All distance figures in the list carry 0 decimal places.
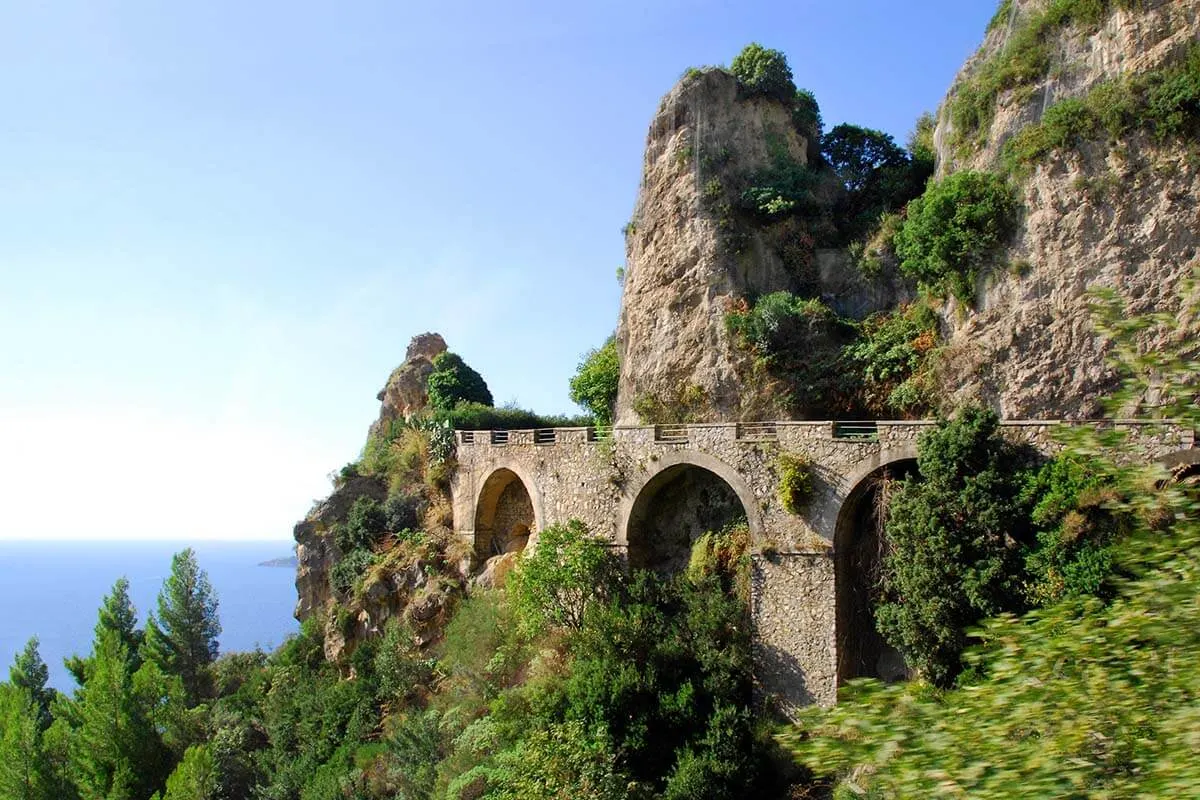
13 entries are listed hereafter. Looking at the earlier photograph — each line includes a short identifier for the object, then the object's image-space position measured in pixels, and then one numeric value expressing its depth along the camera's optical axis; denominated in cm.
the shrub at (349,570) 2833
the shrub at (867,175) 2417
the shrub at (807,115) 2608
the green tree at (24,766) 2677
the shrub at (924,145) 2492
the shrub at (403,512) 2873
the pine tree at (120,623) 3944
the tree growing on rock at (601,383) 2911
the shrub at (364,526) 2900
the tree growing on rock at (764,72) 2541
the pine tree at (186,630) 3753
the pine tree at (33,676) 3925
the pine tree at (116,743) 2705
